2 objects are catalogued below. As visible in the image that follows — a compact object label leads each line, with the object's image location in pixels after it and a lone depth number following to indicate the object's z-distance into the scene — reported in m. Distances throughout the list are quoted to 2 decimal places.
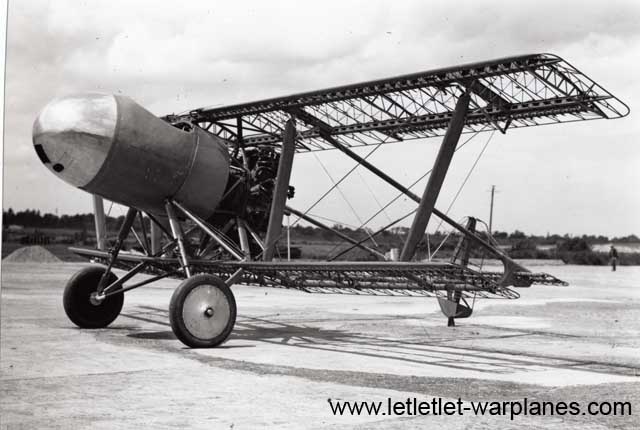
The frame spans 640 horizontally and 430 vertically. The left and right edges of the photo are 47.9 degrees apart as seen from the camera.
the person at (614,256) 56.61
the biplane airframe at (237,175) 11.19
